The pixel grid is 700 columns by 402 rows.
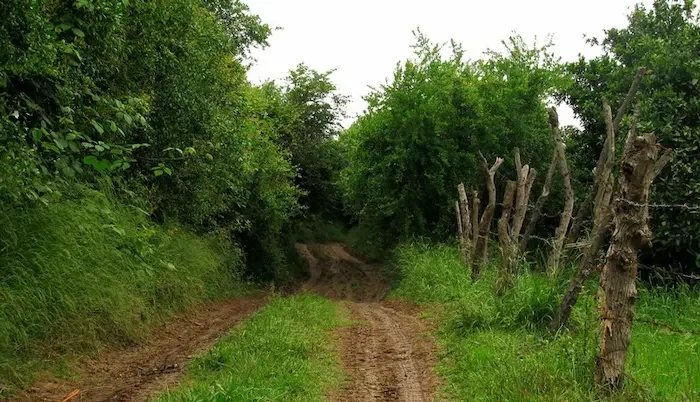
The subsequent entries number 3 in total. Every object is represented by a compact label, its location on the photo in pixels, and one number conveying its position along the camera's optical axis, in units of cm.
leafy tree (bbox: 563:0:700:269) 1071
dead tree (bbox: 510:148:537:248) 963
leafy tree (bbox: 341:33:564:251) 1872
